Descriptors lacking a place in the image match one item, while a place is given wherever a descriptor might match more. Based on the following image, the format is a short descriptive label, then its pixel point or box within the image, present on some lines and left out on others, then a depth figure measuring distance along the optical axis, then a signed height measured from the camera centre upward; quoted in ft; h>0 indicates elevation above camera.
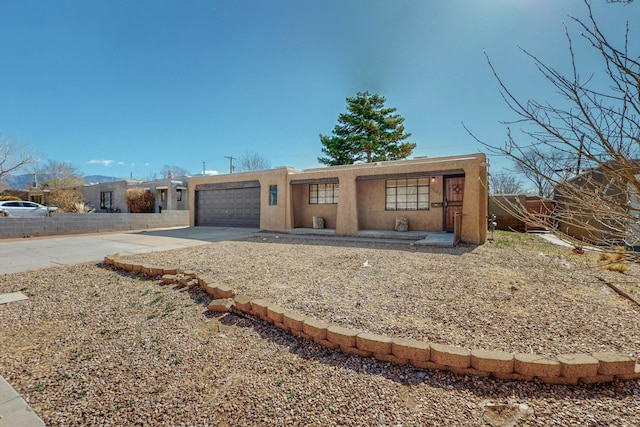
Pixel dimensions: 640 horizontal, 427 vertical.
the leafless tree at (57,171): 137.39 +20.41
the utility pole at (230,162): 130.12 +23.45
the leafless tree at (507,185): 59.23 +5.68
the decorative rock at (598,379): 6.99 -4.27
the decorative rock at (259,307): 11.07 -3.91
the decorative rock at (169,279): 15.81 -3.94
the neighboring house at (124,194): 72.84 +5.20
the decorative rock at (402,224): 36.37 -1.65
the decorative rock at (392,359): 8.02 -4.36
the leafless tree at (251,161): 144.92 +26.91
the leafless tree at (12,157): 70.54 +14.45
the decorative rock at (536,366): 7.04 -4.00
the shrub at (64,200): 67.00 +3.16
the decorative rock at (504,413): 5.84 -4.46
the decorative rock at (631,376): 6.99 -4.19
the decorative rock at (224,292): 12.83 -3.79
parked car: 55.77 +0.51
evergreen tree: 74.18 +21.28
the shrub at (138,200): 70.10 +2.94
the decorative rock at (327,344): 8.94 -4.38
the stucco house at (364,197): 31.07 +2.14
